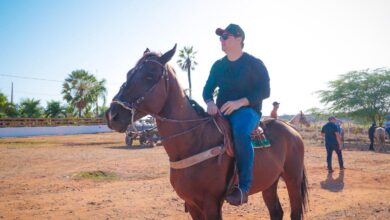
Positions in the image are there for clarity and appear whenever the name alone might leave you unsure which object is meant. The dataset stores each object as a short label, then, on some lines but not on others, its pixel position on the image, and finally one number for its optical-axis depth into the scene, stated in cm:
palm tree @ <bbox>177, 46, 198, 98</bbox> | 5253
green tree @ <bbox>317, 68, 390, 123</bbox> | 3092
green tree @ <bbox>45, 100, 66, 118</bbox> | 4816
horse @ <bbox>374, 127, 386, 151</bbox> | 2070
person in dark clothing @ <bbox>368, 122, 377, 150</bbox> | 2130
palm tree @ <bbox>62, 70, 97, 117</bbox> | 5138
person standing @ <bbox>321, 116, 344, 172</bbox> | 1252
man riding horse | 329
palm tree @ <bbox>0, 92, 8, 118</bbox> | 3939
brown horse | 295
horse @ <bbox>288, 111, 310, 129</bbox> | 2034
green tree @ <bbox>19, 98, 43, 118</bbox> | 4447
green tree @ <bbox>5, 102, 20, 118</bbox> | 4104
